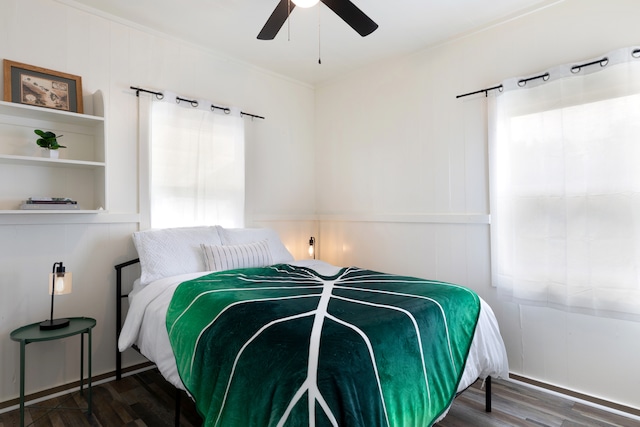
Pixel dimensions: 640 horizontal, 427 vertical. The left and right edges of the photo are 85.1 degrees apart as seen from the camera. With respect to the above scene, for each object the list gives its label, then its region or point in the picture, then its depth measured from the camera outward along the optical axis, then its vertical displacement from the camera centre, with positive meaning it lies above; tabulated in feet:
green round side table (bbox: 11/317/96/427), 6.47 -2.21
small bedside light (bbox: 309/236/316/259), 13.51 -1.15
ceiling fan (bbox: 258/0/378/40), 6.53 +3.96
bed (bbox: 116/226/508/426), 3.94 -1.75
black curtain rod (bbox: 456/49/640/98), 7.12 +3.29
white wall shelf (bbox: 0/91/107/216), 7.53 +1.32
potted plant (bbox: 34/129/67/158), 7.57 +1.70
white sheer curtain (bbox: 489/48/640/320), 7.16 +0.60
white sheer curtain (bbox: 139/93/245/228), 9.64 +1.65
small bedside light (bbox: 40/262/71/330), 7.06 -1.34
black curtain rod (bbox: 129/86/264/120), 9.39 +3.49
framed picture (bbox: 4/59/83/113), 7.51 +3.02
